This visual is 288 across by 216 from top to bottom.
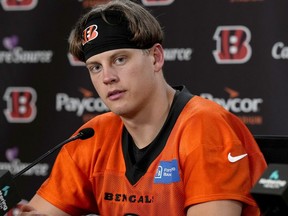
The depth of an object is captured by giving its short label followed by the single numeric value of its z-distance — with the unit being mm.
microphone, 3968
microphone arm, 4558
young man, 4045
